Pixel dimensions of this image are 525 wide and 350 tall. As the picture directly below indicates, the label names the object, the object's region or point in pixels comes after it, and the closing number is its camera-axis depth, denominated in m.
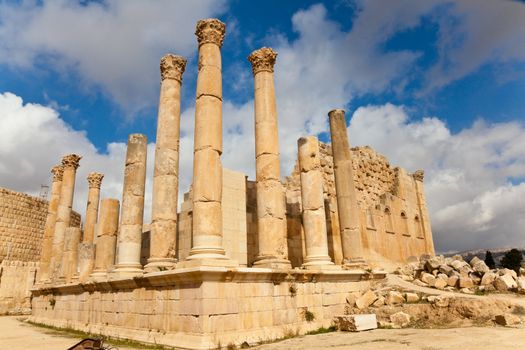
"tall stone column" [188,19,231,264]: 10.77
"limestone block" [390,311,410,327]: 11.43
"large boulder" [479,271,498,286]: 14.40
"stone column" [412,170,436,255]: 25.23
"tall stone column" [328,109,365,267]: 15.45
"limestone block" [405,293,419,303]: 12.60
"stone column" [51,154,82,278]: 21.70
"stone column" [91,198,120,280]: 16.42
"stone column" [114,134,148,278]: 13.51
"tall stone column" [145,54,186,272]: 12.55
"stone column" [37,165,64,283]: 22.70
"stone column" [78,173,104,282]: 18.48
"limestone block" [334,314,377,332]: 11.14
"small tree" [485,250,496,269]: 42.95
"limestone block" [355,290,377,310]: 13.05
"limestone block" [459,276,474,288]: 14.44
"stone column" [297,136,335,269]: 13.30
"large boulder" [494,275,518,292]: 13.74
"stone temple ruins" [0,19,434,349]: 10.04
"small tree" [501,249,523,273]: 40.59
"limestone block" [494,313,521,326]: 10.00
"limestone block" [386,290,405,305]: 12.66
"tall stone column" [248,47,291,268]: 12.26
